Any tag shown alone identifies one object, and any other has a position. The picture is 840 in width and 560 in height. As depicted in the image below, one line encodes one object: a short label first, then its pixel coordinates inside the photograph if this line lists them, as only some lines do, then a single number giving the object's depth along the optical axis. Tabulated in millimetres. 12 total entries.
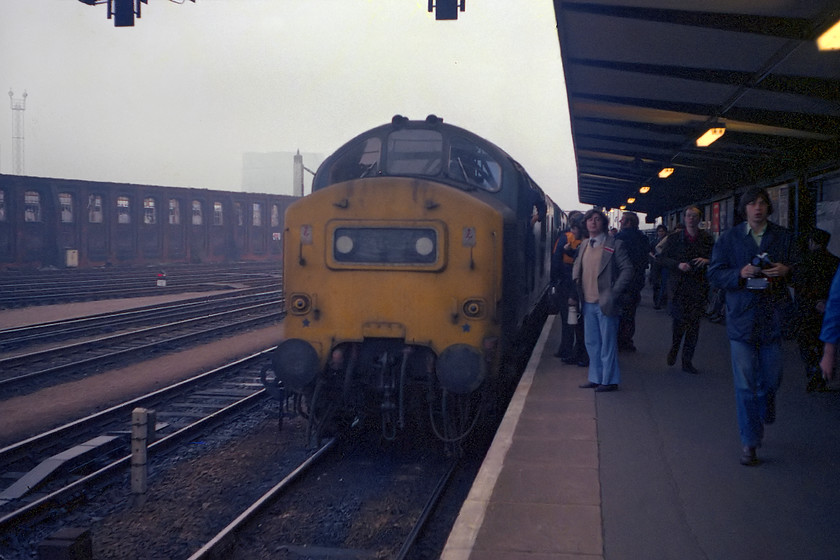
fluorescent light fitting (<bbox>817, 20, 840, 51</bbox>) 5556
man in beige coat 7340
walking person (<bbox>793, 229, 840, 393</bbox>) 7340
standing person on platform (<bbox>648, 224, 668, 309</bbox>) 15061
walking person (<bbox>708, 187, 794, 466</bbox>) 4891
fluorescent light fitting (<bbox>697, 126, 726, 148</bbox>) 9562
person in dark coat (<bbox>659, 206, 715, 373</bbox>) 8000
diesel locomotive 6309
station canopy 6027
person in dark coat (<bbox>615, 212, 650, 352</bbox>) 9398
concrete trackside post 6266
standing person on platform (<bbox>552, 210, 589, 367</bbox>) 9211
